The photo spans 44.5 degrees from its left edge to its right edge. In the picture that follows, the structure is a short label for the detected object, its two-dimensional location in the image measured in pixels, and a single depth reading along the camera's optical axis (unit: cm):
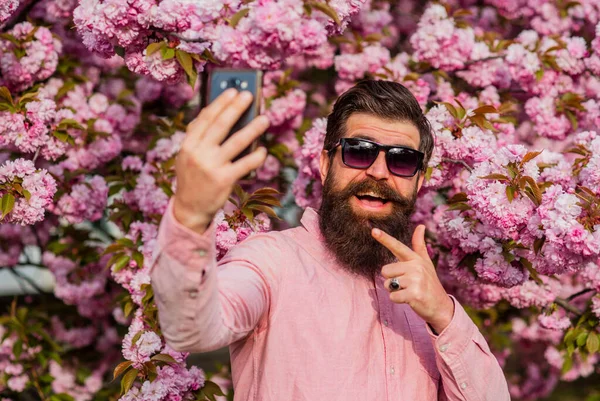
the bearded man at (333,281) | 168
